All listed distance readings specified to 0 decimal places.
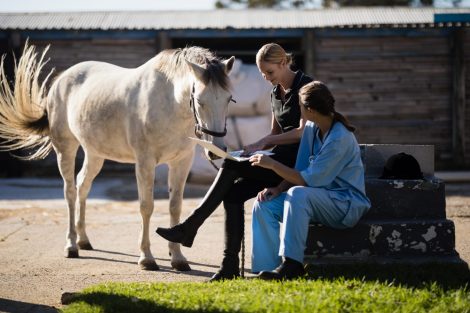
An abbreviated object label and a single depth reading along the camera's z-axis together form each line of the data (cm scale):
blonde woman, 482
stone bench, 489
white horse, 526
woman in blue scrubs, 449
